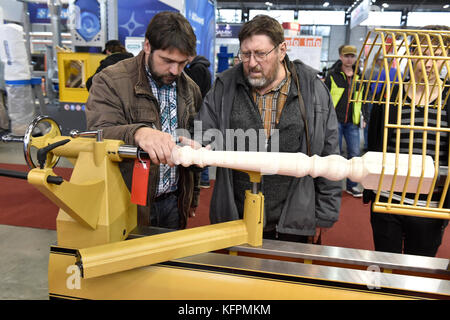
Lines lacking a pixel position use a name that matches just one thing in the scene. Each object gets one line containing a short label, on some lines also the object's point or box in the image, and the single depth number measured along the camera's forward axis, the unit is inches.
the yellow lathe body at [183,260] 37.7
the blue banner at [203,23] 184.4
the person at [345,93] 166.7
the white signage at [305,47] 193.0
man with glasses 62.3
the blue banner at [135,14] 168.7
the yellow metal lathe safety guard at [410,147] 30.0
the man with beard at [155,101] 56.8
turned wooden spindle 32.0
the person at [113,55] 114.7
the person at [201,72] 137.5
